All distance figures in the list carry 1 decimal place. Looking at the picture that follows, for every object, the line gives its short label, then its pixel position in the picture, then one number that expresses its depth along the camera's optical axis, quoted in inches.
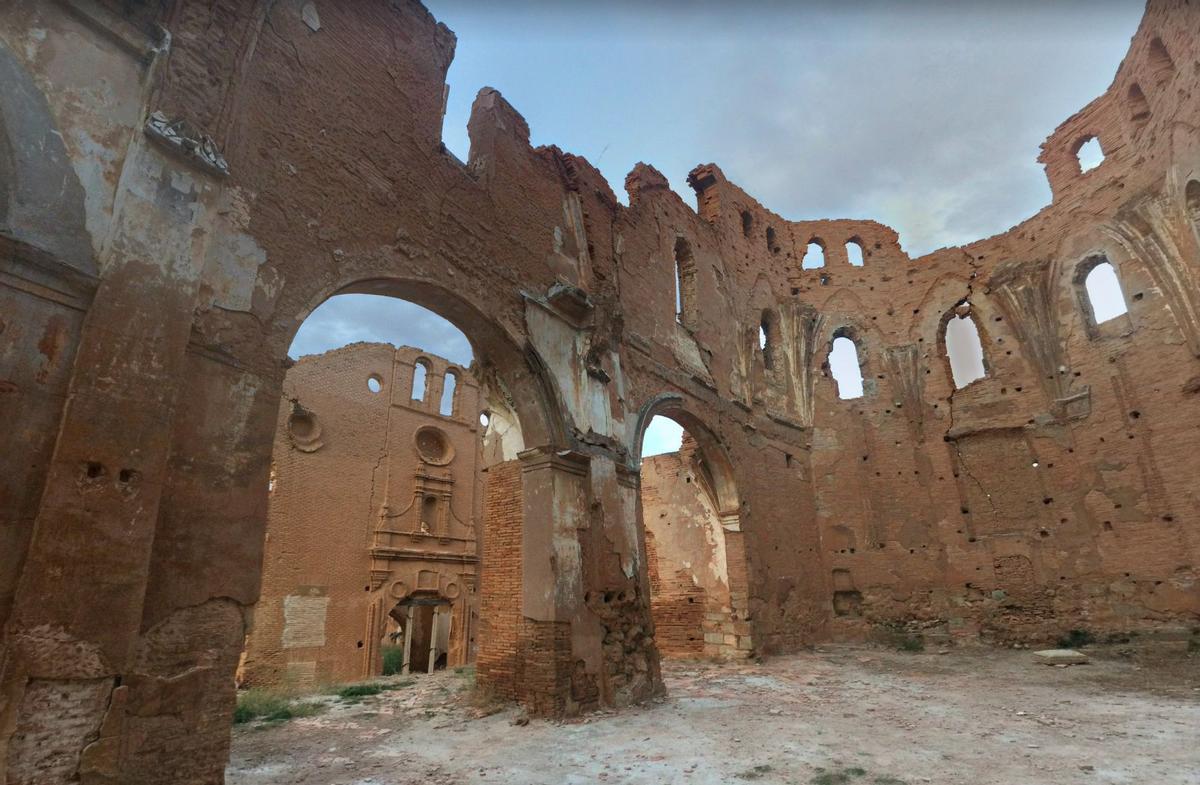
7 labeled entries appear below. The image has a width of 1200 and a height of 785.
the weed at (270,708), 267.0
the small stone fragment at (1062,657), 401.4
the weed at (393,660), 731.2
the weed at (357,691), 318.9
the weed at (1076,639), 458.3
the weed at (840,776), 175.3
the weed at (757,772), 183.0
